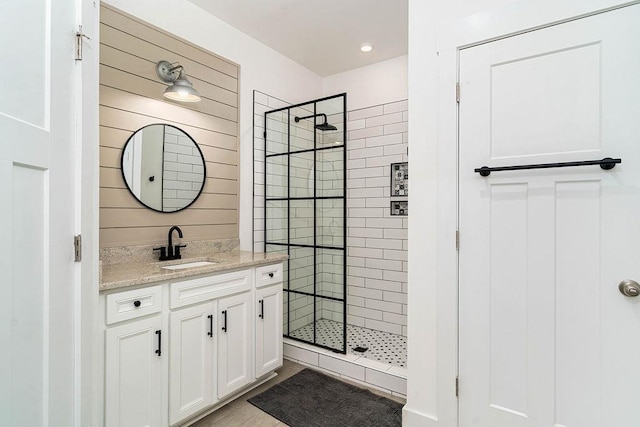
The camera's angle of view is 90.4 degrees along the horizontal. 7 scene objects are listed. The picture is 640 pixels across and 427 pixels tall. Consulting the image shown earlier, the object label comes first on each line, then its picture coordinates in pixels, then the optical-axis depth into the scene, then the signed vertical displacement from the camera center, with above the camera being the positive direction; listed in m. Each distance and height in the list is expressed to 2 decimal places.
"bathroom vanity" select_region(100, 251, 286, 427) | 1.63 -0.76
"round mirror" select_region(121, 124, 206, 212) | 2.25 +0.33
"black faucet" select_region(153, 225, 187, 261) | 2.33 -0.30
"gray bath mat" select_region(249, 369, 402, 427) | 2.06 -1.36
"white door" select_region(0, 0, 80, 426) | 0.85 +0.00
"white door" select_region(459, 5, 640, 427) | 1.38 -0.08
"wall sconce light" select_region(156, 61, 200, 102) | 2.28 +0.94
